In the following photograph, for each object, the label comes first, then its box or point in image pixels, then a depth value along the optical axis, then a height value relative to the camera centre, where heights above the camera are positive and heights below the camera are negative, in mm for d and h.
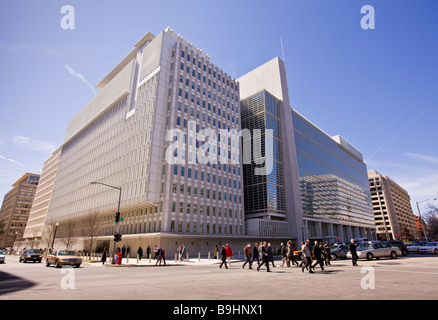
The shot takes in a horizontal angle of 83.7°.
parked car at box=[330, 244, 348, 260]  28800 -534
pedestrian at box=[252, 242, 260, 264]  19234 -453
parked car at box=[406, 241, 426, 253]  38831 -72
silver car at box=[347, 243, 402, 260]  24828 -444
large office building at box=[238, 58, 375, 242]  61375 +20027
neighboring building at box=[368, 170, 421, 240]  129375 +20633
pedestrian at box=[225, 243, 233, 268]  21402 -425
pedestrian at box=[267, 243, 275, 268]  16859 -521
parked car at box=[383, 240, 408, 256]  26755 +157
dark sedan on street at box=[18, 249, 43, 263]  32125 -1238
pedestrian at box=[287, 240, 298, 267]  20109 -536
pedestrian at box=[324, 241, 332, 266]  20006 -528
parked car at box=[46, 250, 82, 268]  21802 -1144
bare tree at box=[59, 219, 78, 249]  59306 +3994
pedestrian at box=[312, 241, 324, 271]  15297 -410
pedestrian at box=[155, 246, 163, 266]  26500 -849
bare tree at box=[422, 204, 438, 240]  64375 +7127
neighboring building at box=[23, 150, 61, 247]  93250 +16806
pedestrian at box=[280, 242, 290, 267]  21688 -662
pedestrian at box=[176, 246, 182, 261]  31481 -758
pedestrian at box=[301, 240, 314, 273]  14515 -564
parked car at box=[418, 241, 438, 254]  33438 -192
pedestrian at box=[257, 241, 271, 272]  16247 -570
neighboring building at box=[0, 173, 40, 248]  113875 +18325
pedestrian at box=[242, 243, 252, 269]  19562 -544
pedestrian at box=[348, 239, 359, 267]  18125 -436
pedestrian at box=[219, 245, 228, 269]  20625 -569
